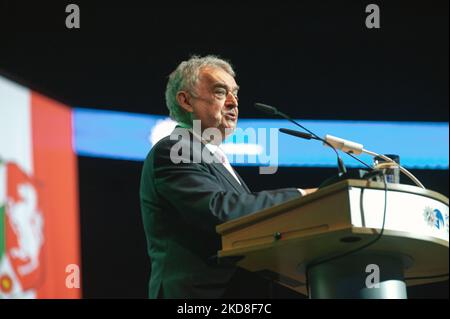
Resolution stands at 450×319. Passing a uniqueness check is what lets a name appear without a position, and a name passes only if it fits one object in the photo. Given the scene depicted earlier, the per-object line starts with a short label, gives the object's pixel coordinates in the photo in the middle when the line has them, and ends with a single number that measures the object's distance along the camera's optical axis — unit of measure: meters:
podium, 3.60
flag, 6.32
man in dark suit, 4.28
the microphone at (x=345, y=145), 4.17
